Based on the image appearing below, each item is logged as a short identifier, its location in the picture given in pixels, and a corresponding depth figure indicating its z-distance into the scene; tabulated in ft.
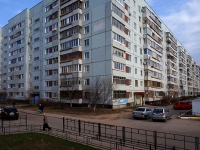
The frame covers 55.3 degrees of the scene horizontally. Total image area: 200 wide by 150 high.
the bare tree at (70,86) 111.71
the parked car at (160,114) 65.31
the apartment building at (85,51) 109.29
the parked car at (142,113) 70.64
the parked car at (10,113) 67.02
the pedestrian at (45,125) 45.80
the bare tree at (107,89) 98.24
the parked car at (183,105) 109.09
